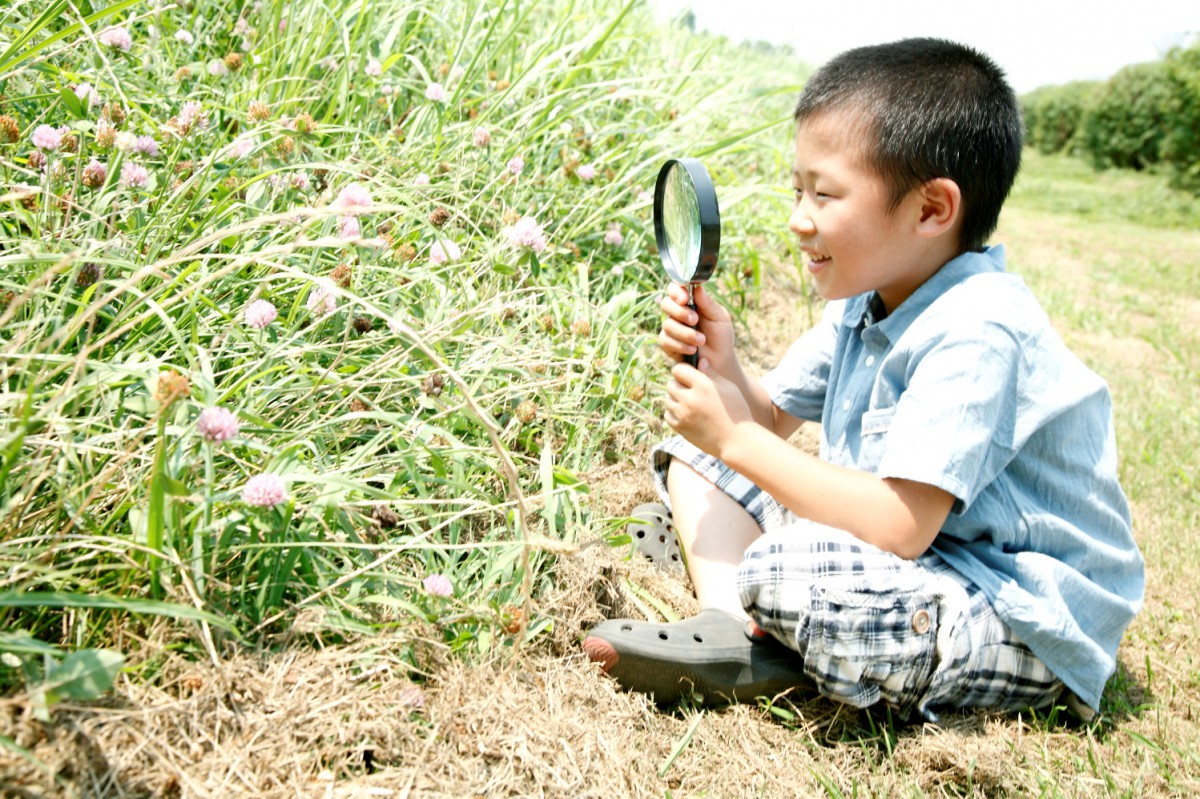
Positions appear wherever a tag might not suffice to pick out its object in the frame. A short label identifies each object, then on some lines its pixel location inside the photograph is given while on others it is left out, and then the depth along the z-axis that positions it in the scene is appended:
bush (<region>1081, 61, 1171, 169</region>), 14.48
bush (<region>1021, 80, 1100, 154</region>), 18.13
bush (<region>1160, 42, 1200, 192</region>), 11.81
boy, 1.64
